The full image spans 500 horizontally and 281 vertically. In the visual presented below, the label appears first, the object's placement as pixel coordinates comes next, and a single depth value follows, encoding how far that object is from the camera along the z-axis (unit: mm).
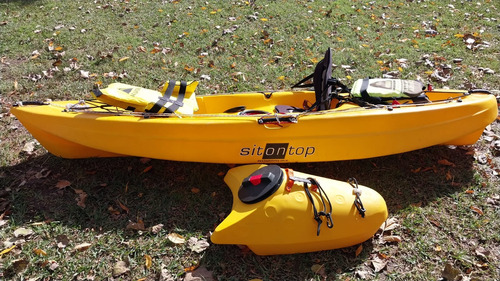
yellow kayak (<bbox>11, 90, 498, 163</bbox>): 3314
